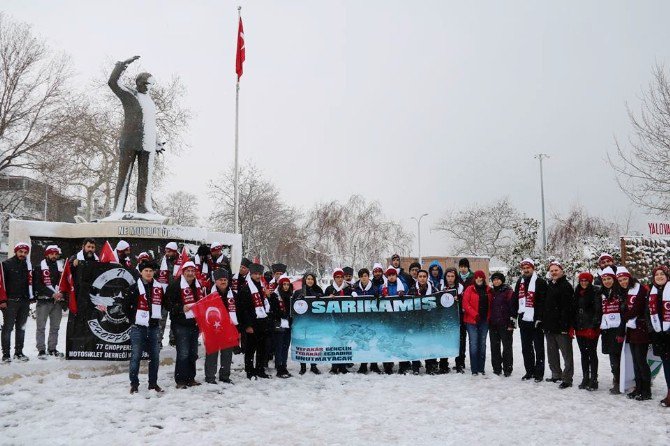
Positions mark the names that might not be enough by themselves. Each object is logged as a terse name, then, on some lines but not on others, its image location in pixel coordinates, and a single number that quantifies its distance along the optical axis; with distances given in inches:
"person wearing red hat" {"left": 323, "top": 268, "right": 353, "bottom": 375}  381.3
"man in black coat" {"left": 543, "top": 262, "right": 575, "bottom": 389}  321.7
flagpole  892.0
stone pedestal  540.1
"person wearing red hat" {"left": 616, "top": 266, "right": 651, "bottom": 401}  288.7
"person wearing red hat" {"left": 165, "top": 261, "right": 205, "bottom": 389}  301.9
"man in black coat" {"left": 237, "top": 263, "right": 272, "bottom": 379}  337.4
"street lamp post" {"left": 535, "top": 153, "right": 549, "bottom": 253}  1825.7
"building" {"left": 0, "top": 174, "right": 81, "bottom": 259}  1690.5
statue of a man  544.1
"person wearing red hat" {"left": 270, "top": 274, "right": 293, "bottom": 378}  357.1
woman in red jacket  358.0
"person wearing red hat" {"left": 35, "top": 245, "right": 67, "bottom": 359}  351.6
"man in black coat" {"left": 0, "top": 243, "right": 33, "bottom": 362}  331.6
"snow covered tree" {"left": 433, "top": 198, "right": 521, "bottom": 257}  2411.4
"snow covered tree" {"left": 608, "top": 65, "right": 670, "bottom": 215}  663.8
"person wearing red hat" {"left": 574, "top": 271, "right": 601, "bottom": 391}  312.3
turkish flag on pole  881.5
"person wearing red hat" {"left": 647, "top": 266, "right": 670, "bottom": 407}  274.5
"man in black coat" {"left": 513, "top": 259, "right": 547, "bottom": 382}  338.0
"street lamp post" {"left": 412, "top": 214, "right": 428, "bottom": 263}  2284.7
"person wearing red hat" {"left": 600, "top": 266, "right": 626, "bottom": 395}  302.5
